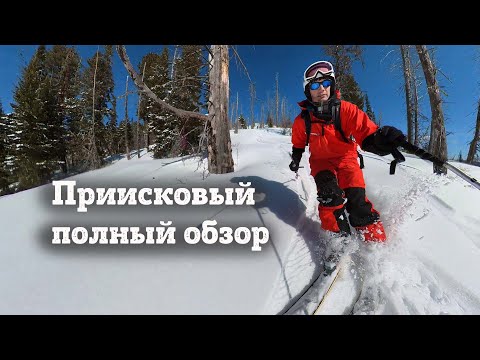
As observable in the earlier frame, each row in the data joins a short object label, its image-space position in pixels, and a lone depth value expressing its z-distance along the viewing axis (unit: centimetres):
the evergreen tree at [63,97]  2053
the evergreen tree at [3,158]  1980
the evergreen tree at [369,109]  3528
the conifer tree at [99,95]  2330
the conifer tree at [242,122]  5506
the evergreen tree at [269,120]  5116
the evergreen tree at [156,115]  2152
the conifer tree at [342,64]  1647
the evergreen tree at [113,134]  2675
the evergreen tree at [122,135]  3192
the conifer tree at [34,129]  1891
